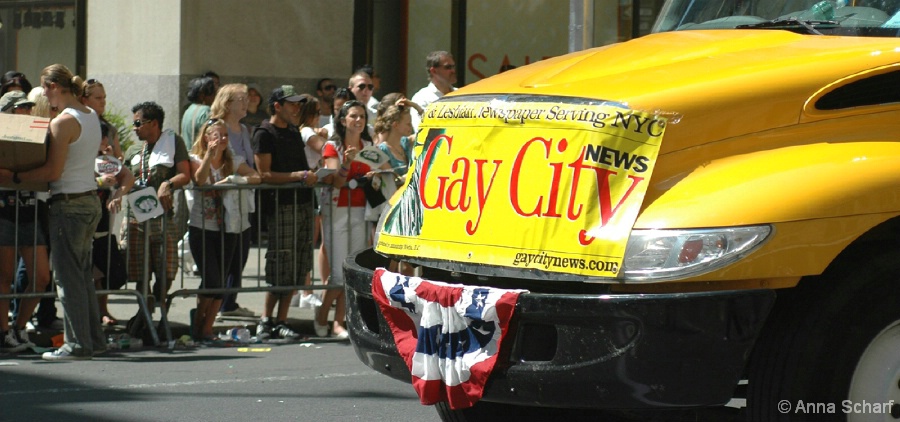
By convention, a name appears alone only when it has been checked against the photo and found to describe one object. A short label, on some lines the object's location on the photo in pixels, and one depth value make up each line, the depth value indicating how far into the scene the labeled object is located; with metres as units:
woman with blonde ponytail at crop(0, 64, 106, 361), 9.02
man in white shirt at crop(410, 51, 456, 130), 12.05
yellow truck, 4.54
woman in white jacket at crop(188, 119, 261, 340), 10.45
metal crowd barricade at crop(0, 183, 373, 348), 10.06
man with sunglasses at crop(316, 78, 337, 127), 16.02
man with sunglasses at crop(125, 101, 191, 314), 10.36
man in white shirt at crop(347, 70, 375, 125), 13.40
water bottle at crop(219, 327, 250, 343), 10.32
